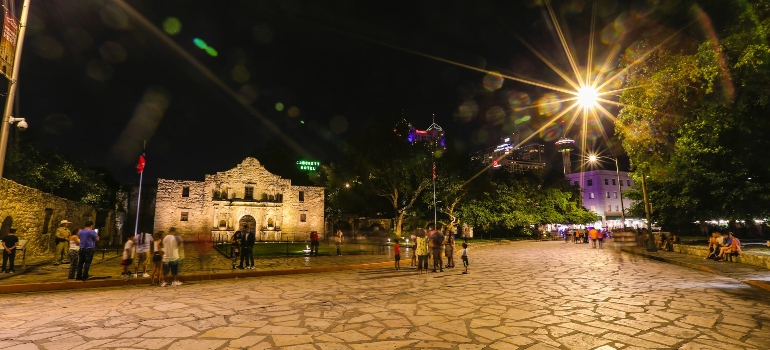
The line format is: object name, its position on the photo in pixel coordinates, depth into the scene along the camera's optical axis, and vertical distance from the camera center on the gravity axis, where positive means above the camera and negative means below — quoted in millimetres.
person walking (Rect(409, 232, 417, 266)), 13666 -532
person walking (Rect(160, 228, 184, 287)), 10422 -732
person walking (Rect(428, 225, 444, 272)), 13297 -627
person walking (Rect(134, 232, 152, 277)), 11445 -629
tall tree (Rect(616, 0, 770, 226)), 10652 +3992
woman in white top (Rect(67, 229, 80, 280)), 10383 -700
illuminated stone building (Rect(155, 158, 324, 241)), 38719 +2460
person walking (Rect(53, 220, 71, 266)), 13648 -568
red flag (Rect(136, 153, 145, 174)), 27078 +4563
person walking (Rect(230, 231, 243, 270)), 13425 -507
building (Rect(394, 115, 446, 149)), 38938 +10070
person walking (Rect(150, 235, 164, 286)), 10352 -1064
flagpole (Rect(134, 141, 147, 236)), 27078 +4567
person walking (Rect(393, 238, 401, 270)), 14070 -1046
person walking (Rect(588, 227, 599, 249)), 25939 -476
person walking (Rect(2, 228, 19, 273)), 11594 -601
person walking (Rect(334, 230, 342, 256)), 19366 -612
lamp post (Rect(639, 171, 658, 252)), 20053 -708
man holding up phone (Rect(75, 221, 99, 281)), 10359 -669
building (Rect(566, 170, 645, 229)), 72688 +5898
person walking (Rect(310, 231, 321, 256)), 18438 -620
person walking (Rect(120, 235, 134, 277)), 11109 -844
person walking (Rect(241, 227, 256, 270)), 13219 -657
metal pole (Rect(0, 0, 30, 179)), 8758 +3463
